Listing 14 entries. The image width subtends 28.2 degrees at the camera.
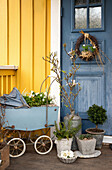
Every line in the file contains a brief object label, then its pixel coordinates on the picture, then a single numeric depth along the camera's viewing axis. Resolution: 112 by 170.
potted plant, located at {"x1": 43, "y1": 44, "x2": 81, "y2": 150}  3.16
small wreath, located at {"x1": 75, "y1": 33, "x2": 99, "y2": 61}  3.26
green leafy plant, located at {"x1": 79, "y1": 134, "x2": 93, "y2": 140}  2.94
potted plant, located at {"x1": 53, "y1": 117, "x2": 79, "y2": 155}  2.79
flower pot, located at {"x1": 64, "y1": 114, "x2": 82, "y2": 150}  3.03
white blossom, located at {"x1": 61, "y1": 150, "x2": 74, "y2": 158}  2.67
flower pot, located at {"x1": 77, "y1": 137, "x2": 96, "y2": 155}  2.81
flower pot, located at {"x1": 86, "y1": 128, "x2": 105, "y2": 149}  3.04
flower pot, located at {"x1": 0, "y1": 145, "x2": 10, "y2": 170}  2.34
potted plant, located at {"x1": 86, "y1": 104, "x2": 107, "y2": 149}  3.04
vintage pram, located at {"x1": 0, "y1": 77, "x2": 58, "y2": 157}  2.80
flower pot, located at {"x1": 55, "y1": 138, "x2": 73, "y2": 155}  2.79
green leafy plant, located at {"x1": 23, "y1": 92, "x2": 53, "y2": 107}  2.97
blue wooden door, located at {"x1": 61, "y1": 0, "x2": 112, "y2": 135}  3.32
